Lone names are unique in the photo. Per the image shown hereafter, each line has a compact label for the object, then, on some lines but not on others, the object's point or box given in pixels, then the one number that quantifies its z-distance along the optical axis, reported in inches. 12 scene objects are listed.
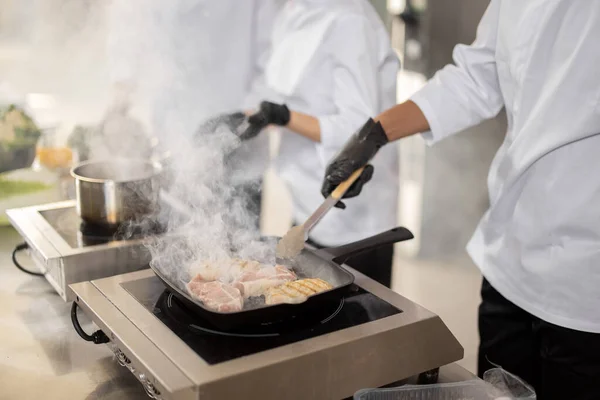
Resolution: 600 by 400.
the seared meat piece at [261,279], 46.9
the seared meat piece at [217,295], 43.0
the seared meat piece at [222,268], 48.8
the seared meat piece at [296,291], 43.2
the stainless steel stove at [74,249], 55.1
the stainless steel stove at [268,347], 36.9
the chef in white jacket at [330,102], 79.4
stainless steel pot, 59.5
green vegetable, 73.5
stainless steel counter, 44.0
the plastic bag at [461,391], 39.9
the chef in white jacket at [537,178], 52.6
